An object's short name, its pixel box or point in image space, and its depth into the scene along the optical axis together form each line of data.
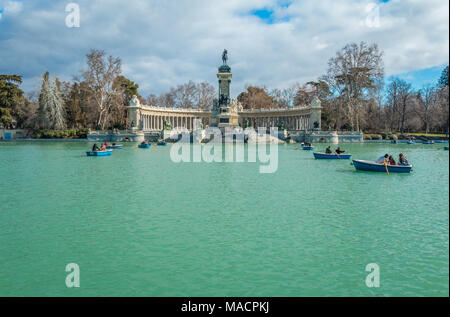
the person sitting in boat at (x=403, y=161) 23.04
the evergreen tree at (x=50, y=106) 75.75
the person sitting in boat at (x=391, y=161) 23.39
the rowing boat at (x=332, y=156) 32.97
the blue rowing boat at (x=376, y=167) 22.98
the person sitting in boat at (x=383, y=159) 23.32
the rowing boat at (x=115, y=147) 48.88
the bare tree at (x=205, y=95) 103.88
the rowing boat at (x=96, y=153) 36.38
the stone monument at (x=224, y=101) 74.38
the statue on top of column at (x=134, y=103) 75.10
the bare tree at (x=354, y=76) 68.38
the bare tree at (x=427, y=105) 76.44
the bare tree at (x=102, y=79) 71.81
